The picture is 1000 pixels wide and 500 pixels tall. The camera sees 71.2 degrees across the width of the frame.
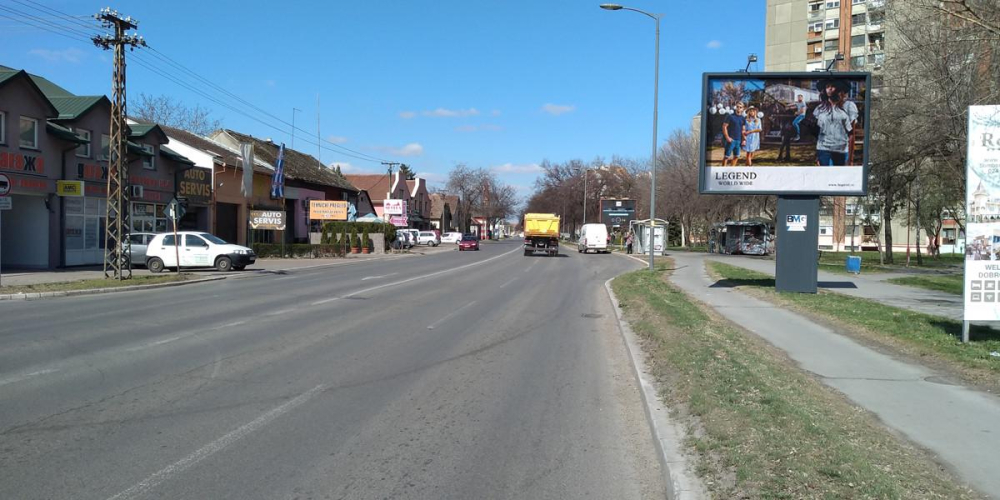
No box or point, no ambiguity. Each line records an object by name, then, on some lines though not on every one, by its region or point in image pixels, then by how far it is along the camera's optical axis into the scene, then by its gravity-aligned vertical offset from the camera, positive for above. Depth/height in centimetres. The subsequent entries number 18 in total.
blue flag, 4478 +307
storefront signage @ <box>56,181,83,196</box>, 2650 +130
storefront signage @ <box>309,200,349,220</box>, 4956 +118
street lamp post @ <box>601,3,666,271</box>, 3046 +571
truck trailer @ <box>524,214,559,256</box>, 5297 -17
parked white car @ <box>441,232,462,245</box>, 9224 -117
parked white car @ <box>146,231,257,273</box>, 2767 -112
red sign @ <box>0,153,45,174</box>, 2448 +211
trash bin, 2952 -118
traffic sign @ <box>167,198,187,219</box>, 2569 +52
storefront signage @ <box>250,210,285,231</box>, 4097 +37
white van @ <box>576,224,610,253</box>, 5925 -46
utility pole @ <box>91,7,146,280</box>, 2212 +230
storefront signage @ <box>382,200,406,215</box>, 6588 +197
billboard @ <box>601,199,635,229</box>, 7512 +225
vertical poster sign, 1002 +32
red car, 6656 -133
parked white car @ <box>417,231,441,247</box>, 8062 -111
